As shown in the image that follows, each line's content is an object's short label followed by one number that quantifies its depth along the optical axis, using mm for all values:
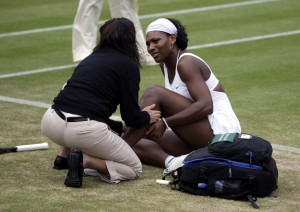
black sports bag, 13641
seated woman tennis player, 15156
